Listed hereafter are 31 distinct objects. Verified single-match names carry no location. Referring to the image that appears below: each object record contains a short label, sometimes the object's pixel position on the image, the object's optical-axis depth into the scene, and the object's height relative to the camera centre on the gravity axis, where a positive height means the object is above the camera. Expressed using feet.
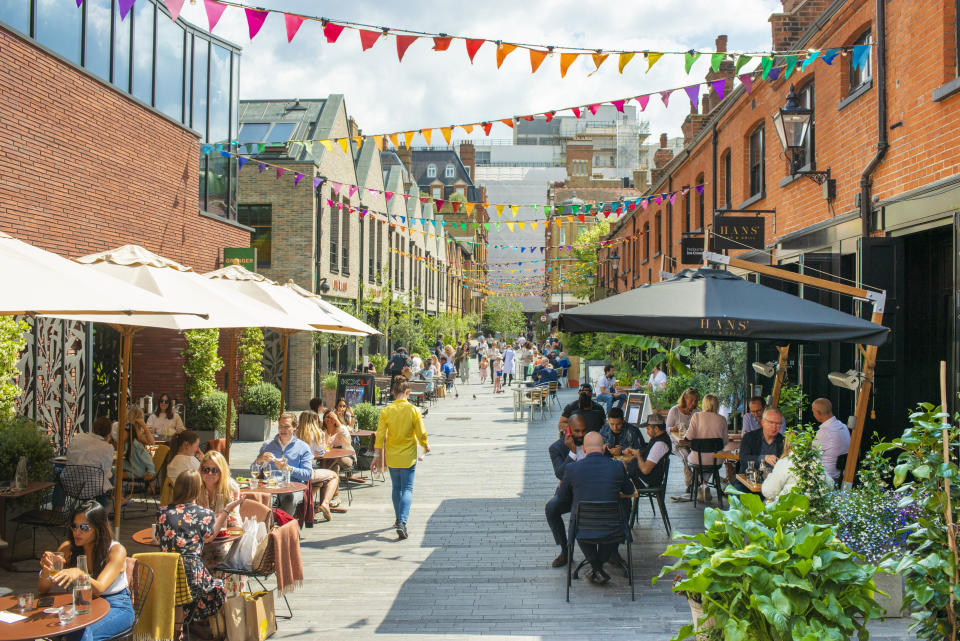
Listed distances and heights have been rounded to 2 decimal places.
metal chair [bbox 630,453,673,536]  27.91 -5.23
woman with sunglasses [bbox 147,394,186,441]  40.09 -3.92
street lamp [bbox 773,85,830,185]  33.06 +9.85
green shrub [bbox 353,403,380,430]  44.06 -3.96
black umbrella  21.31 +1.05
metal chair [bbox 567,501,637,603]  22.39 -4.94
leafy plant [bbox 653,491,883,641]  11.56 -3.64
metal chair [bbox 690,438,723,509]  32.12 -4.15
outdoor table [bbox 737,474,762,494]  24.38 -4.29
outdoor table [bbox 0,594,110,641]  14.08 -5.23
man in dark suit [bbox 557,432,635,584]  22.74 -4.04
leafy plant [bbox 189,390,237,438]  50.47 -4.34
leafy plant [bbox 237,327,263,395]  55.16 -0.71
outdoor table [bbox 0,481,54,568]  25.13 -4.90
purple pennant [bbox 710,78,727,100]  30.04 +10.40
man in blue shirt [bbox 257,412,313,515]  28.91 -4.05
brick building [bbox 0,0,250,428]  34.19 +10.12
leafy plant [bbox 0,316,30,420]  28.02 -0.36
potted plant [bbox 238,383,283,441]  54.75 -4.61
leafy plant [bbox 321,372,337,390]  68.64 -3.08
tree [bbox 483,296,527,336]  240.94 +10.25
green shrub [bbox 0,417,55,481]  27.45 -3.70
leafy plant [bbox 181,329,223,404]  49.11 -0.92
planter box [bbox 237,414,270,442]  54.80 -5.68
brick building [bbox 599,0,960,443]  25.79 +6.92
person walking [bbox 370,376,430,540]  28.55 -3.61
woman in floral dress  18.32 -4.68
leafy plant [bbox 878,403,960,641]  12.42 -3.07
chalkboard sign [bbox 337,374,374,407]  57.93 -3.05
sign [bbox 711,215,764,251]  43.39 +6.90
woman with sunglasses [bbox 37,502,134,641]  15.74 -4.64
